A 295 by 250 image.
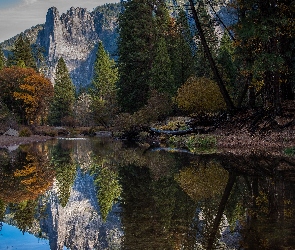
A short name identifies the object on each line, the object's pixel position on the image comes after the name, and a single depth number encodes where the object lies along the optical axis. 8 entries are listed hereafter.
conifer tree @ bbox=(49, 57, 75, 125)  89.94
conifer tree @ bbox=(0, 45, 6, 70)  75.12
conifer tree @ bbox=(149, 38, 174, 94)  39.72
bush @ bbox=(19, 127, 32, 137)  50.03
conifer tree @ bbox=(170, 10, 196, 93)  41.78
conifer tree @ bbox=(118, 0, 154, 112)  44.19
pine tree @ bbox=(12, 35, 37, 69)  79.19
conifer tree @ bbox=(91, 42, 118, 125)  88.44
